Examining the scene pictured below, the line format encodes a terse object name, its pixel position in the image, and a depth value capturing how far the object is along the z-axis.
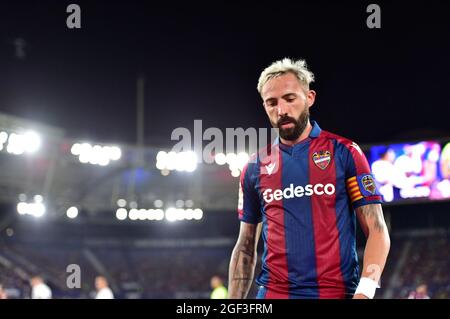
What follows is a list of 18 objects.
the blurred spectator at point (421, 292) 12.18
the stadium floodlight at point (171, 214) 31.39
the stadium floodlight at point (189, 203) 31.75
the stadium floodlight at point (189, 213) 31.67
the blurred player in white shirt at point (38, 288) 14.52
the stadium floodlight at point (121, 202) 31.52
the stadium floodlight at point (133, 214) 31.28
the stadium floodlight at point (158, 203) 31.84
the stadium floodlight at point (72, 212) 29.77
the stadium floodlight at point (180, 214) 31.53
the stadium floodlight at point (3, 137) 25.33
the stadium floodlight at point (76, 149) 28.33
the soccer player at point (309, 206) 3.04
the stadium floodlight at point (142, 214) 31.33
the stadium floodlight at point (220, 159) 30.62
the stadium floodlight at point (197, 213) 31.52
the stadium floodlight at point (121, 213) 31.09
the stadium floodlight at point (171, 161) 30.81
